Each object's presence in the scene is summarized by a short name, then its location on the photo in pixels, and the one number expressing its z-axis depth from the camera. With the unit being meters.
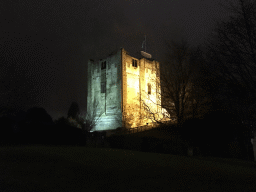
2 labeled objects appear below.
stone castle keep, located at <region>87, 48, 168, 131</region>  31.86
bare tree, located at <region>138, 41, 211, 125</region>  13.05
